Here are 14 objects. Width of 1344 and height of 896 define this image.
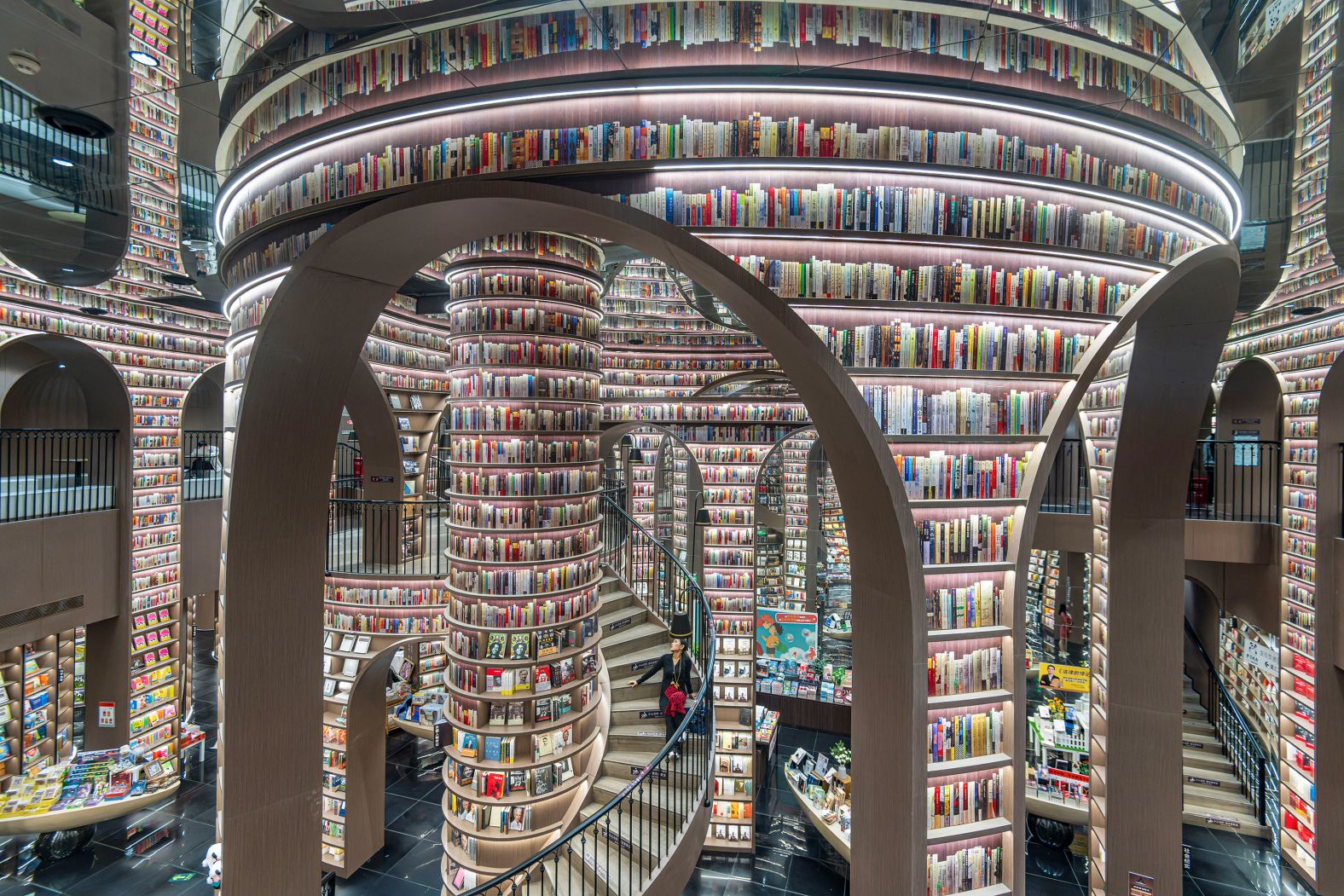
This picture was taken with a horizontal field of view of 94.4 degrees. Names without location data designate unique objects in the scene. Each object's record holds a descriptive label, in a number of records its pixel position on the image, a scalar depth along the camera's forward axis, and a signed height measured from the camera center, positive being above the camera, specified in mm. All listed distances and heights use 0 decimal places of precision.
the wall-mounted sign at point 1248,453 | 7629 +6
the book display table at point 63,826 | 6285 -3918
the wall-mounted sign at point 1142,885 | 4383 -3059
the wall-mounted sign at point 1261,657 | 7444 -2554
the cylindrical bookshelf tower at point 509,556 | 5078 -900
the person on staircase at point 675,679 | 5121 -1995
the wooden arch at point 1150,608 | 4242 -1107
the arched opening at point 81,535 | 5973 -947
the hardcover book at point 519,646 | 5121 -1633
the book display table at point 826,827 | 6738 -4310
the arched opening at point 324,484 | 2395 -186
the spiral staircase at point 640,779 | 4219 -2661
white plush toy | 3020 -2969
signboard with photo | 7617 -2801
